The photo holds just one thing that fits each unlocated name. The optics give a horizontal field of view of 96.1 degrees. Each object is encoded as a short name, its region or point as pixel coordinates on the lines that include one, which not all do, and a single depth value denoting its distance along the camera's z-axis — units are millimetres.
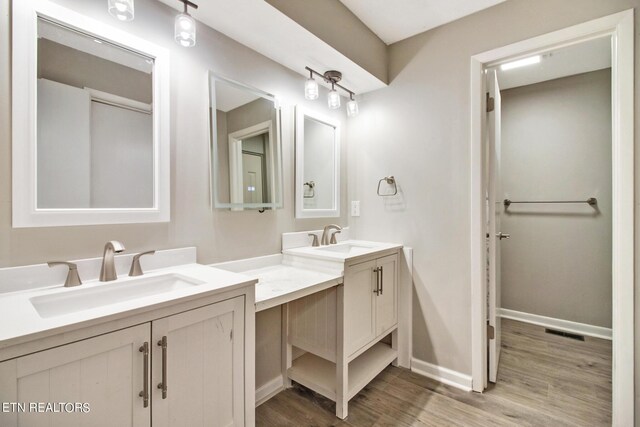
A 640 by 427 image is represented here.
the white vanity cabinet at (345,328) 1634
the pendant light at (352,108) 2217
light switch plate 2478
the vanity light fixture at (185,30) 1245
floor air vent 2611
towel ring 2236
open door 1896
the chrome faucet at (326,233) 2164
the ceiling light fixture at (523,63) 2358
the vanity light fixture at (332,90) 1901
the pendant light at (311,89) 1896
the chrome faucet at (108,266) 1126
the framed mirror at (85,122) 1021
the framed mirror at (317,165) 2059
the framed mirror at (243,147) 1574
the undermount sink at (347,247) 2166
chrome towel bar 2629
